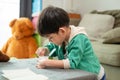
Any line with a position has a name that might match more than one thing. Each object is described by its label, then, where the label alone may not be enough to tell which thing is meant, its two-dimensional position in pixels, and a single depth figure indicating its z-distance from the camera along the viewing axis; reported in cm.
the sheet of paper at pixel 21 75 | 71
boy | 91
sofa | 168
